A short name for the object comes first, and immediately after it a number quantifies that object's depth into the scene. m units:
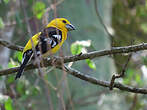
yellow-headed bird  6.24
